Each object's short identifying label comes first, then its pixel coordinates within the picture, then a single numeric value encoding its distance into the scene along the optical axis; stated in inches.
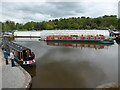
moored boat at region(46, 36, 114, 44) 1375.7
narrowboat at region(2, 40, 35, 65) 451.9
